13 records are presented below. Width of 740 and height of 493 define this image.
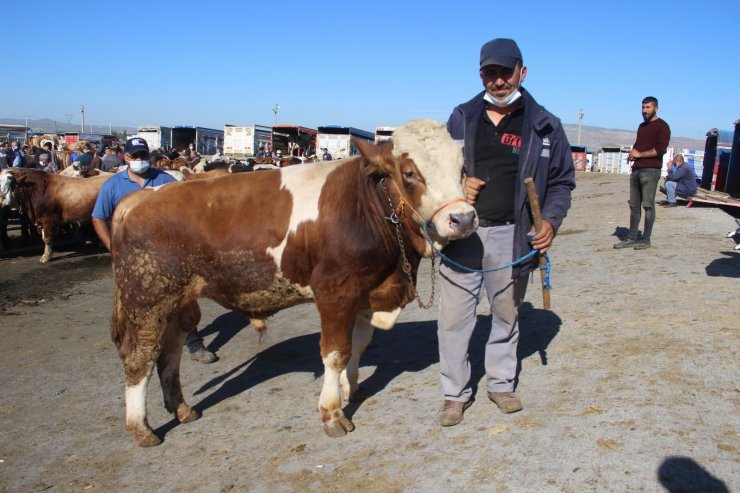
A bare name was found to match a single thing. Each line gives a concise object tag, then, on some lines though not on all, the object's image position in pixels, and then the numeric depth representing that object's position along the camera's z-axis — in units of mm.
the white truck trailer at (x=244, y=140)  40812
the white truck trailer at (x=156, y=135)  42844
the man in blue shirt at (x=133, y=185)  5855
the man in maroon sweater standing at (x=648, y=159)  8824
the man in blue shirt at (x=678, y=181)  14398
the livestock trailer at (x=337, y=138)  38500
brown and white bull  3941
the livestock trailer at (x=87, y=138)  38675
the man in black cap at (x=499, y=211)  3902
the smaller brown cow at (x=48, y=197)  12992
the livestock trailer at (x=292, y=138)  42625
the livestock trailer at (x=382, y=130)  36312
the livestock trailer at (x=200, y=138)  43469
